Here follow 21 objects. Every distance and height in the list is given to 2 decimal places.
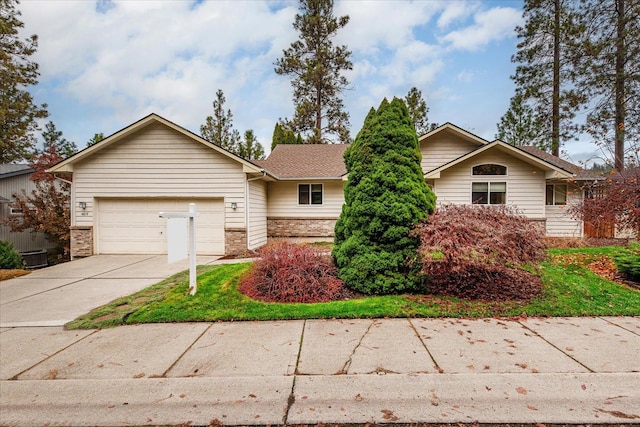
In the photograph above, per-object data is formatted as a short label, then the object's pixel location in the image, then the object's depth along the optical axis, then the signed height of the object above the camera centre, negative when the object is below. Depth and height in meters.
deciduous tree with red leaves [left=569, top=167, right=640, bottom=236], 6.88 +0.05
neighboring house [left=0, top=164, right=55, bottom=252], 15.52 -0.19
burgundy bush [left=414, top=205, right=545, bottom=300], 5.05 -0.75
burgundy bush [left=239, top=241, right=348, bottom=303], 5.50 -1.34
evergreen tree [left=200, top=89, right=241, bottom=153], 27.46 +7.10
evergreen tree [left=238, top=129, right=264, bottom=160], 27.06 +5.25
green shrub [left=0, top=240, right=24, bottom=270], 9.84 -1.68
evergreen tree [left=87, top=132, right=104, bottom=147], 26.22 +6.02
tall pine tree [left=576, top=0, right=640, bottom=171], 15.30 +7.54
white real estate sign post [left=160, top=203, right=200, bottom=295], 5.16 -0.56
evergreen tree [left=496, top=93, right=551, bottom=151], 22.31 +6.18
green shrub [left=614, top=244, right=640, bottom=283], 6.25 -1.21
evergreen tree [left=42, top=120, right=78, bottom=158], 36.25 +8.14
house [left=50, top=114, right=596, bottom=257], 11.00 +0.66
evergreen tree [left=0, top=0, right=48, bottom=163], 18.33 +7.89
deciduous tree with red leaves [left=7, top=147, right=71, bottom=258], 13.09 -0.12
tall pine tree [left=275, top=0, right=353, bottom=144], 23.30 +10.46
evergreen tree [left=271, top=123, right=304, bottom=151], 22.88 +5.24
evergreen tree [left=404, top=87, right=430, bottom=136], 24.78 +8.04
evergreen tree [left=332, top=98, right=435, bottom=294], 5.64 +0.01
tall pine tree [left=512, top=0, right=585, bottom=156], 17.78 +8.71
